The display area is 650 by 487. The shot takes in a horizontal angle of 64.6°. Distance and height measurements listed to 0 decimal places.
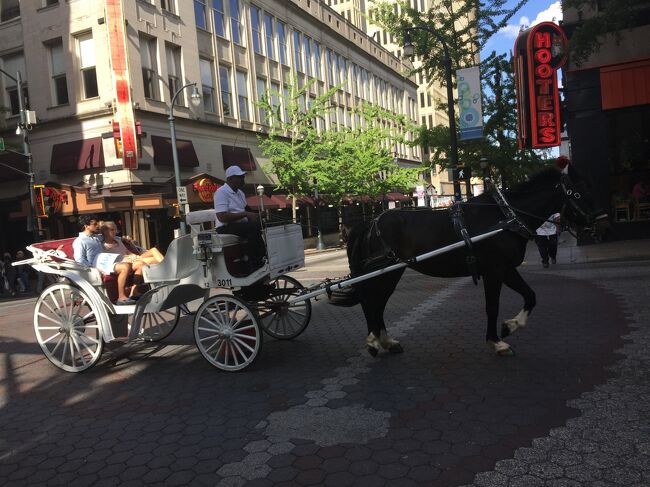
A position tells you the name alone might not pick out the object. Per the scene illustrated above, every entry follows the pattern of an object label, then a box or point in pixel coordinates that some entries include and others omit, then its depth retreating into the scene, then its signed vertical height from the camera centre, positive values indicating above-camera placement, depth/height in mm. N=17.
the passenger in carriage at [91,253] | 6605 -154
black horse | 5570 -283
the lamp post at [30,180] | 21000 +2723
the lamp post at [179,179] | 21562 +2503
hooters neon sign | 16547 +4092
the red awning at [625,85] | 15734 +3520
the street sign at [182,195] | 21500 +1627
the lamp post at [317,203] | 31133 +1208
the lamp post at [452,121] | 17003 +3080
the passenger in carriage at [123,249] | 6773 -150
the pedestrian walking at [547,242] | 12914 -971
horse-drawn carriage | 5879 -722
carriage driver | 6051 +101
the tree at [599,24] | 13078 +4501
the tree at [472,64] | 21797 +6203
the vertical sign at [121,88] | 22844 +6828
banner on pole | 16984 +3595
